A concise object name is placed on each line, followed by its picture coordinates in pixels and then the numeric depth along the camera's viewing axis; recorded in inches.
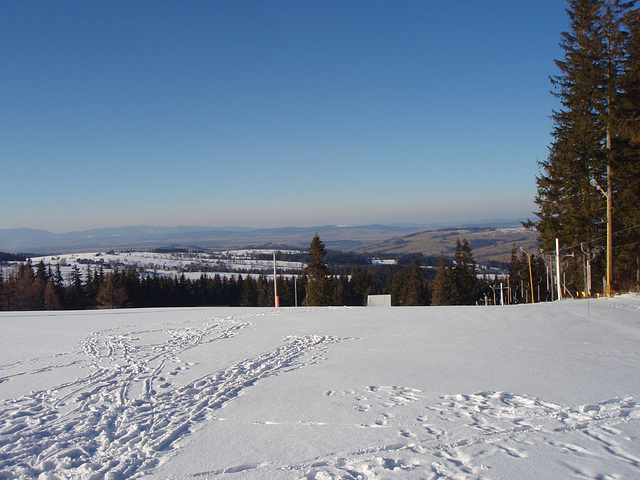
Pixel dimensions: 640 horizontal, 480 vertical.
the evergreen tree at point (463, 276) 1859.0
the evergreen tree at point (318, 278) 1528.1
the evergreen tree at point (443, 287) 1828.2
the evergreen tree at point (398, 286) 2379.2
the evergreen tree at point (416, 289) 1998.0
